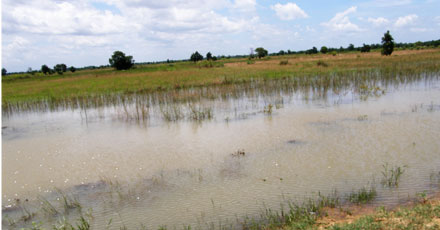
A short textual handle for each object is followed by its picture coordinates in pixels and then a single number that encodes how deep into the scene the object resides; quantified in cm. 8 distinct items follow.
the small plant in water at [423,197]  401
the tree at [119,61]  5019
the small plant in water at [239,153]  665
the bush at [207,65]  3924
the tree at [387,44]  3522
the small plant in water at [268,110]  1054
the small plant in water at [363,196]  422
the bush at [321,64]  2580
